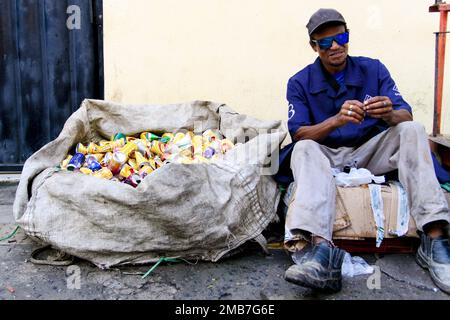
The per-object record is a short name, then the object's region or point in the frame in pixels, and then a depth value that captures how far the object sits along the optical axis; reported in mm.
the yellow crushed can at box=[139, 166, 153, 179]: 2932
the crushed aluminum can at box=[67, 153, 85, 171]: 2986
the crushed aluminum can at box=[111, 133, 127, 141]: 3363
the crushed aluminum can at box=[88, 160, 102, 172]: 2992
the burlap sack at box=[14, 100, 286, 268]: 2469
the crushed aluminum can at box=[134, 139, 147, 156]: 3239
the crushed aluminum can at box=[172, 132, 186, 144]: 3262
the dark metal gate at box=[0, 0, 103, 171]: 4047
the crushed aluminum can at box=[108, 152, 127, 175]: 3047
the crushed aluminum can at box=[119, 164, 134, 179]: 2963
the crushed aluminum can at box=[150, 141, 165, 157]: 3231
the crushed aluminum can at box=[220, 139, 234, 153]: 3154
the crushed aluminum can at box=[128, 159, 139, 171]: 3062
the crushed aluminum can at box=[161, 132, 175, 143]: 3354
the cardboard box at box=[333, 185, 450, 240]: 2656
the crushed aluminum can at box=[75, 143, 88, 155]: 3188
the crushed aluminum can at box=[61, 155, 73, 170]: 2993
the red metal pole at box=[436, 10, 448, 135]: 3257
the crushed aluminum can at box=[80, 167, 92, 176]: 2929
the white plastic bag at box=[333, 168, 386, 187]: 2750
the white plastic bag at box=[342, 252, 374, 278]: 2539
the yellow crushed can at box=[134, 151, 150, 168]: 3074
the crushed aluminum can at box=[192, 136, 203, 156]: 3145
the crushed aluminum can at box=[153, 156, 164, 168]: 3102
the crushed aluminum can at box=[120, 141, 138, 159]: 3127
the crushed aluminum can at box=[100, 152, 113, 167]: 3094
